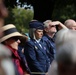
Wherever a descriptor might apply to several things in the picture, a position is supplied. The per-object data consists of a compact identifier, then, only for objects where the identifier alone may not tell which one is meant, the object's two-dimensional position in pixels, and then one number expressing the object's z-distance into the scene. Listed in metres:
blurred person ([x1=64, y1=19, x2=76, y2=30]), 9.81
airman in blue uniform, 9.21
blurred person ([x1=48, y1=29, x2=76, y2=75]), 2.64
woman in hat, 6.46
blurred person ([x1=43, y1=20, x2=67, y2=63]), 9.73
